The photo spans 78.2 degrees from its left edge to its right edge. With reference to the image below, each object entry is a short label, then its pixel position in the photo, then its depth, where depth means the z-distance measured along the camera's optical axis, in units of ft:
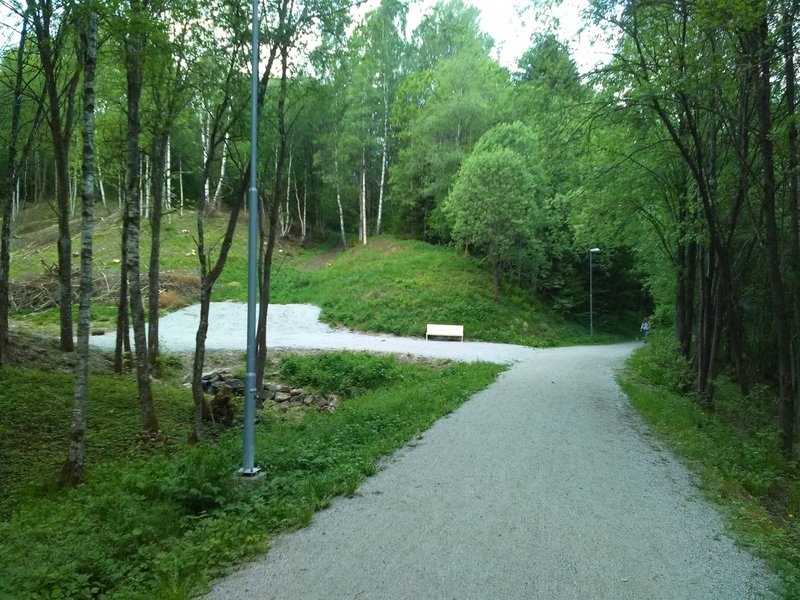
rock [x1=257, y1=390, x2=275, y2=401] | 38.38
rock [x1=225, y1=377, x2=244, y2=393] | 40.37
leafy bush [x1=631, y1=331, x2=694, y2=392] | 45.57
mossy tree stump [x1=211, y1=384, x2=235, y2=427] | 32.83
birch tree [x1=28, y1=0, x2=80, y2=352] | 25.00
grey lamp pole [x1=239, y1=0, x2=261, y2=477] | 17.83
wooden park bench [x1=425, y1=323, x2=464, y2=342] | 73.82
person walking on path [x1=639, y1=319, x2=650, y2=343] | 104.83
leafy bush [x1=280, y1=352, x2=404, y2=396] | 44.62
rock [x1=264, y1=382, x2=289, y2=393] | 42.65
